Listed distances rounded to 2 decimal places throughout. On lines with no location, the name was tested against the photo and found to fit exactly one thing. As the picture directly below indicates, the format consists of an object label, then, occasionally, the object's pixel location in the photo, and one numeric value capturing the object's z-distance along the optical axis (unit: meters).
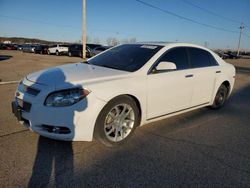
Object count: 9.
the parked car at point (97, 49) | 26.74
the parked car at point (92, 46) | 28.70
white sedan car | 3.07
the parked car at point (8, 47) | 52.84
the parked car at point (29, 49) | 40.65
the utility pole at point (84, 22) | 19.50
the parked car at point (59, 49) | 32.16
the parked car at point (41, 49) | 36.31
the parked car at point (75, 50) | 29.21
